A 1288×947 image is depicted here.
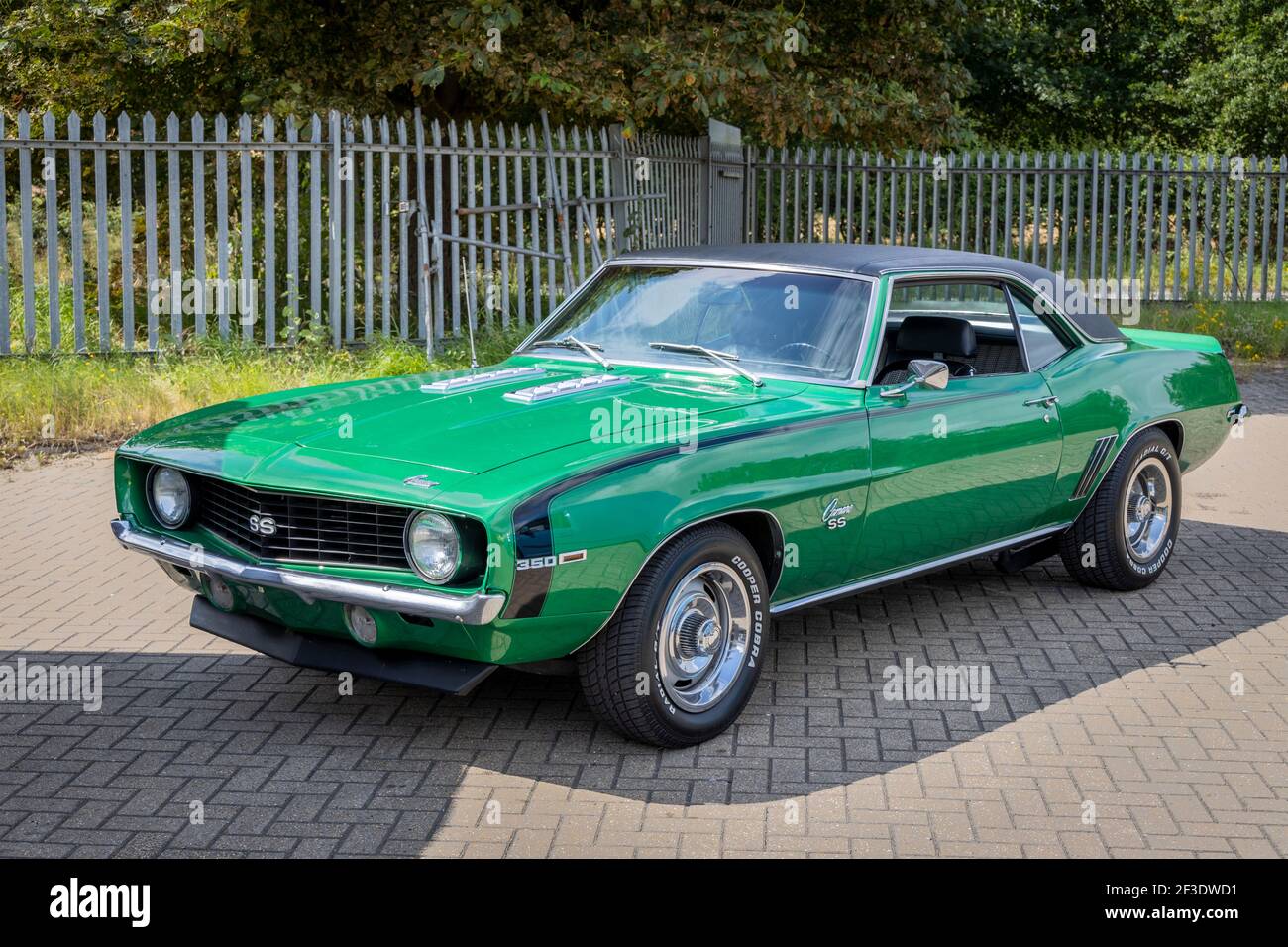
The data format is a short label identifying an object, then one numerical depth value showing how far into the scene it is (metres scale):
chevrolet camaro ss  4.58
